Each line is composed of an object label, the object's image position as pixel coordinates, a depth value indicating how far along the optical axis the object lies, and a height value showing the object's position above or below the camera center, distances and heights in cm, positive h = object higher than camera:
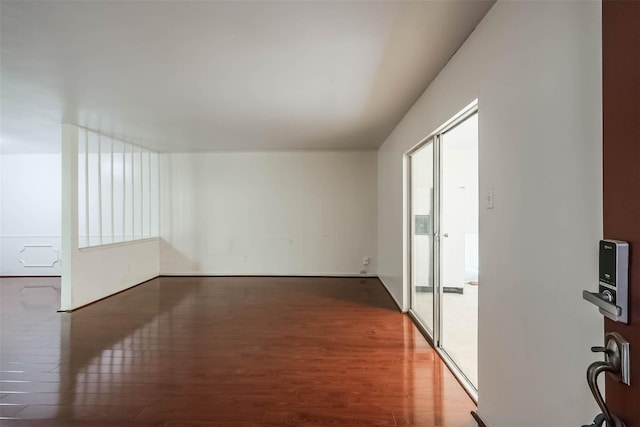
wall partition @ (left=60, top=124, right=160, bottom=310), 440 -5
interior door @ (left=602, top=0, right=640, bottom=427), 73 +14
